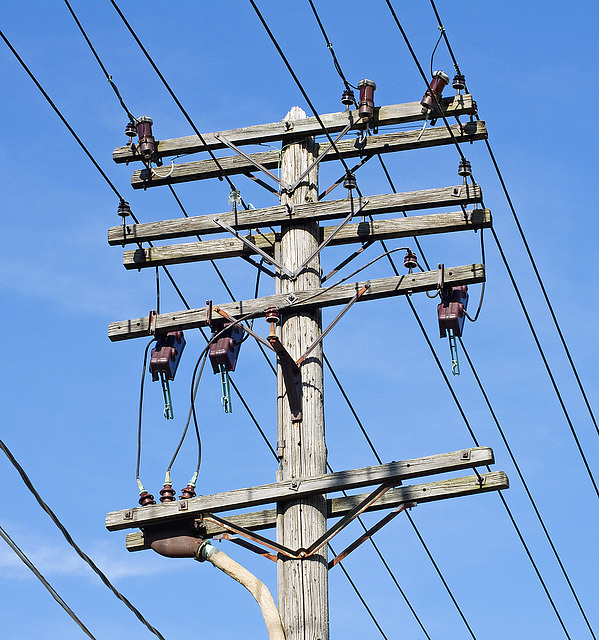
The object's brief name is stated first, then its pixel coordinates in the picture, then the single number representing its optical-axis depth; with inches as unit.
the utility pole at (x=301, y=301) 724.0
